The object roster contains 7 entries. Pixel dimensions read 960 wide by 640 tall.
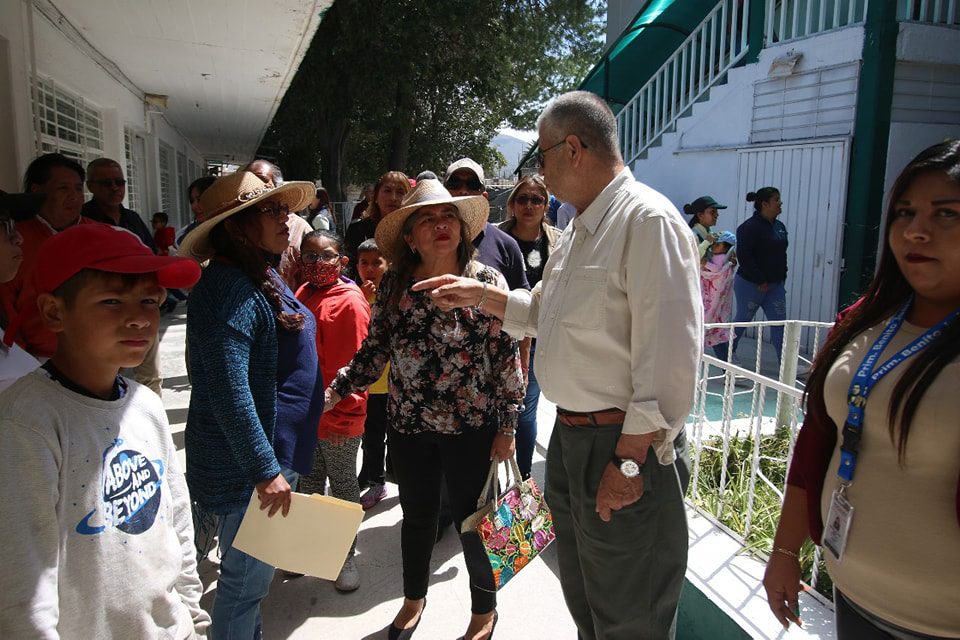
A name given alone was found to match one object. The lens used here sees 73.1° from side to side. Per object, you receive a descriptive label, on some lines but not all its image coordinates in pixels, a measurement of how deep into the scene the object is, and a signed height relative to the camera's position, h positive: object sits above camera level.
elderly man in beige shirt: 1.74 -0.39
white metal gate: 7.29 +0.14
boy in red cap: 1.24 -0.52
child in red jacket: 3.08 -0.58
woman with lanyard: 1.33 -0.43
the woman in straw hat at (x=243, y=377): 1.92 -0.50
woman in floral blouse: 2.54 -0.63
